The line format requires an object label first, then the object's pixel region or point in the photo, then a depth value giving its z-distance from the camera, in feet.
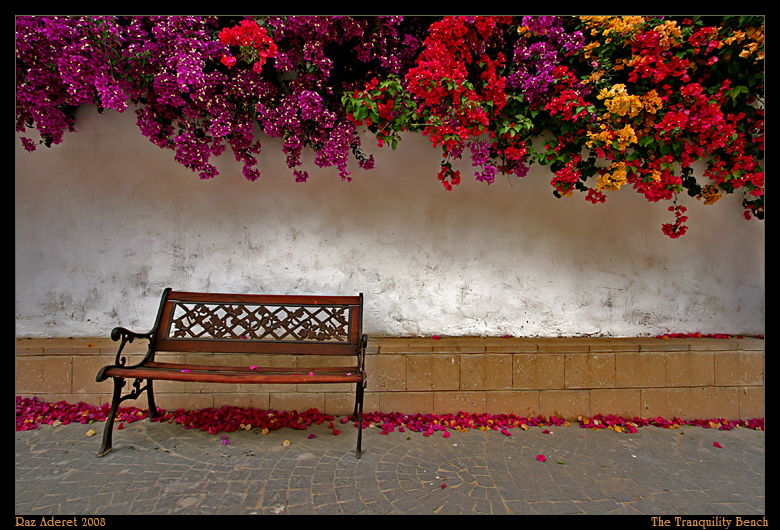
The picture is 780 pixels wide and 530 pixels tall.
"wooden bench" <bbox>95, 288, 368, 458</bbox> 8.86
